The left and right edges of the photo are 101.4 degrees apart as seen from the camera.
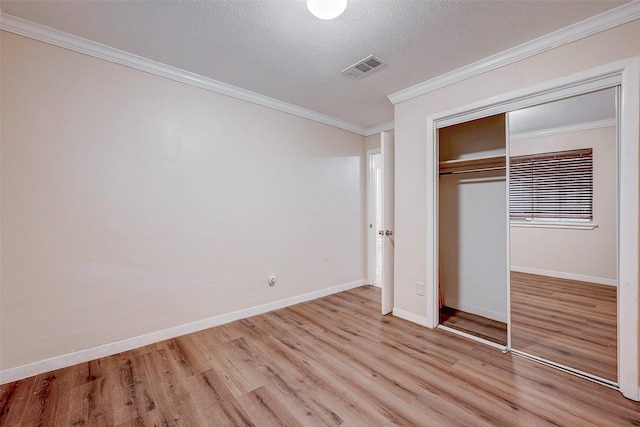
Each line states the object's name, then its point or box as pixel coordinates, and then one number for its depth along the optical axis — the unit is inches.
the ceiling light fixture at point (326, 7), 62.7
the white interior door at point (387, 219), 124.9
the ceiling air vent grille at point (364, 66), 94.3
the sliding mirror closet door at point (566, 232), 78.0
